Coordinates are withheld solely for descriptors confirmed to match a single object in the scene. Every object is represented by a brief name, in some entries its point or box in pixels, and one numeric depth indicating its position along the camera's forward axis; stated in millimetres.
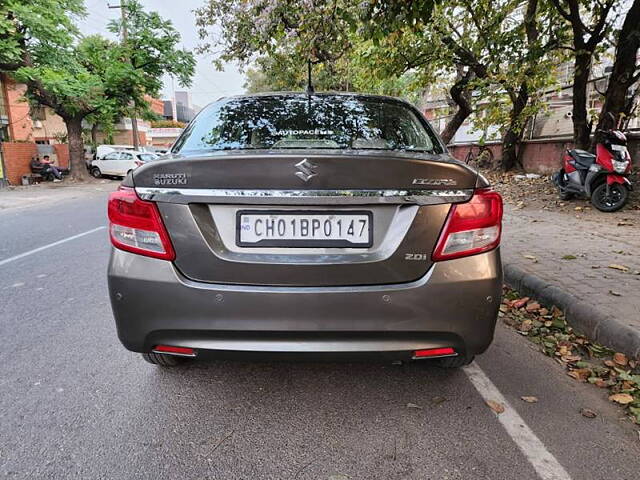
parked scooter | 6678
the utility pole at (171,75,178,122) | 59219
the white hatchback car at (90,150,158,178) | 21484
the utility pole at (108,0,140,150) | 17253
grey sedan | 1836
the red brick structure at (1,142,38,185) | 17500
